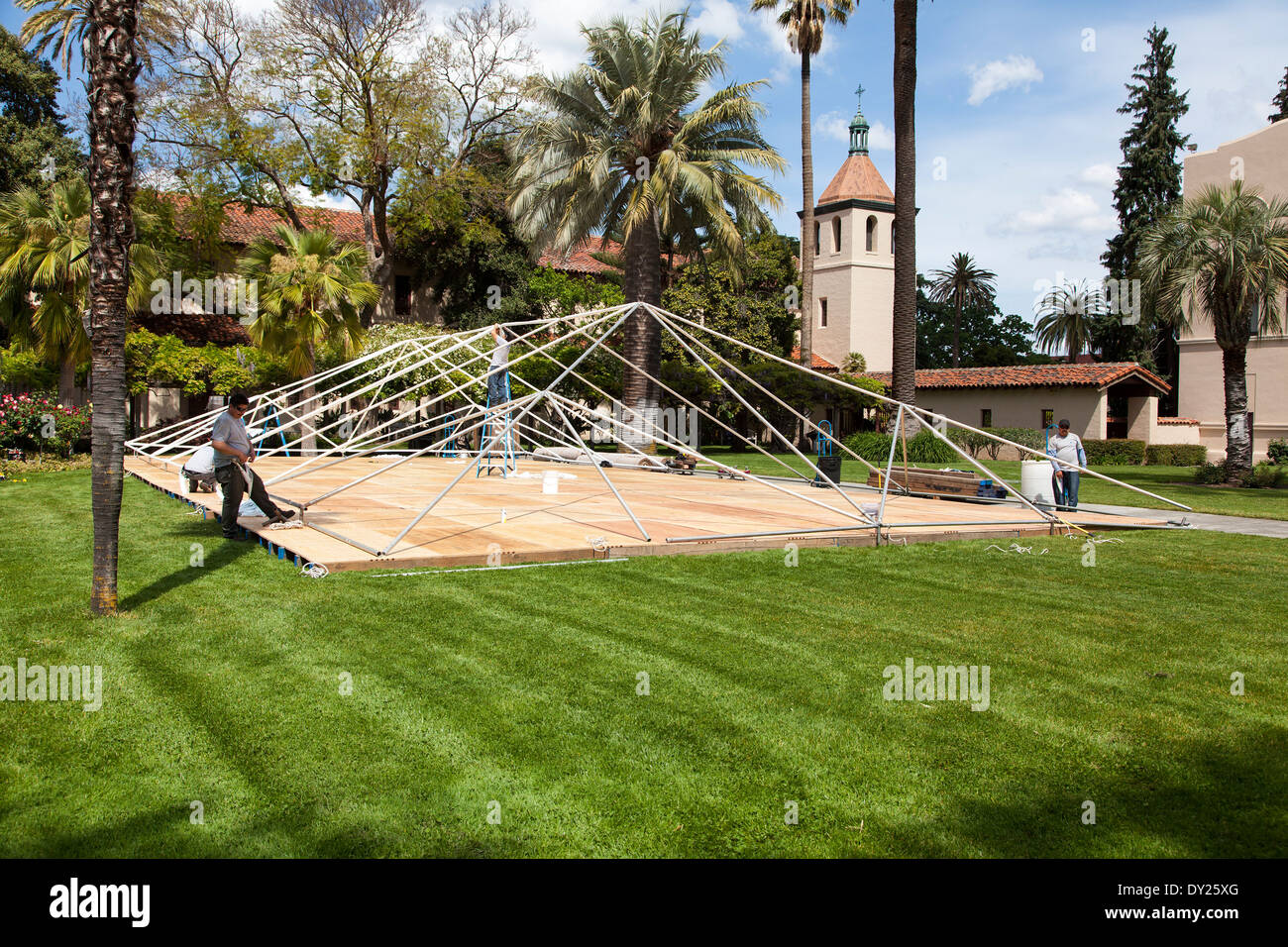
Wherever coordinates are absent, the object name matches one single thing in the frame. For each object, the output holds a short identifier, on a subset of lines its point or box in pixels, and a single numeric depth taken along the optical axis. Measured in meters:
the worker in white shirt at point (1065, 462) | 14.73
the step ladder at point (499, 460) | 17.36
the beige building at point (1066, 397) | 39.75
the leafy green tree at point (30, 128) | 31.44
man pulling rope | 10.34
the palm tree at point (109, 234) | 6.57
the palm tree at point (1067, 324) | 59.38
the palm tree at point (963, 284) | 77.69
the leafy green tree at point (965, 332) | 91.06
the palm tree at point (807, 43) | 34.34
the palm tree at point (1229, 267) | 22.44
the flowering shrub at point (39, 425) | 22.64
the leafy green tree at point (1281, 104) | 44.25
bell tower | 54.72
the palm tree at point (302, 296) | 25.12
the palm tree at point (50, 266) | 23.58
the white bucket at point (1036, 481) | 15.13
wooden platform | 9.71
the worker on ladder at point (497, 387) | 17.91
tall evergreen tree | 46.31
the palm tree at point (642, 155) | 25.55
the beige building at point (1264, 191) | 33.44
